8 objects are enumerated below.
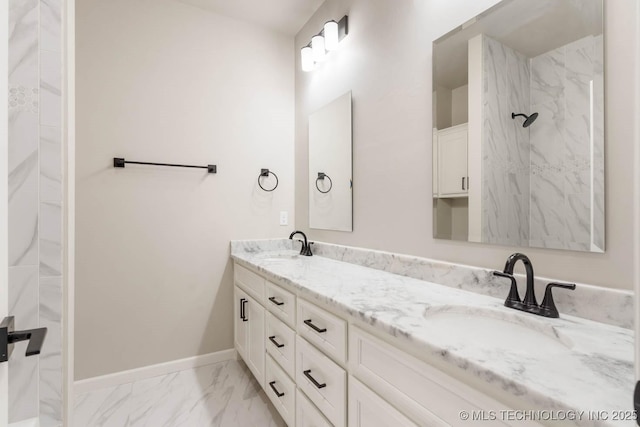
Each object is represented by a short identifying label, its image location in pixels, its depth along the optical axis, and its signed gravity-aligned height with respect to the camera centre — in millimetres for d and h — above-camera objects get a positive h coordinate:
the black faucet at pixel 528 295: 921 -258
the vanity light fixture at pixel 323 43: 2027 +1205
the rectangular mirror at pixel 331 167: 1986 +339
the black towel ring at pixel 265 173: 2493 +336
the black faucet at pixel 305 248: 2271 -256
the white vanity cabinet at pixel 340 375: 709 -511
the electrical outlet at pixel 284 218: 2609 -35
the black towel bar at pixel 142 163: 2016 +346
